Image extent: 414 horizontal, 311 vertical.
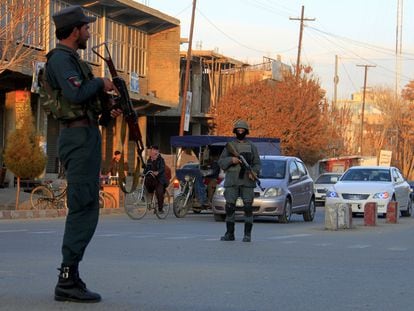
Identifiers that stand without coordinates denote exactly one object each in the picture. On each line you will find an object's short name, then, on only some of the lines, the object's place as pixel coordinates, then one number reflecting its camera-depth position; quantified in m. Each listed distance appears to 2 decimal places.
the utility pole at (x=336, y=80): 82.07
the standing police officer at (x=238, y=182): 13.15
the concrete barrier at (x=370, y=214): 19.50
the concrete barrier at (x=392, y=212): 21.47
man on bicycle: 21.64
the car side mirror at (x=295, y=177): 21.56
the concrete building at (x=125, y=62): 35.33
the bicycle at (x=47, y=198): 22.52
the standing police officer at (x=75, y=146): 6.24
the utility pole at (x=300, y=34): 56.44
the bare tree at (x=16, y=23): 23.42
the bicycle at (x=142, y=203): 21.22
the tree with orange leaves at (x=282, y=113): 52.09
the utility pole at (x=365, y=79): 82.96
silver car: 20.53
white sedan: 23.58
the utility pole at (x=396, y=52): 82.55
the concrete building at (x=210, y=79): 55.56
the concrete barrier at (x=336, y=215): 17.66
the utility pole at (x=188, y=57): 41.12
